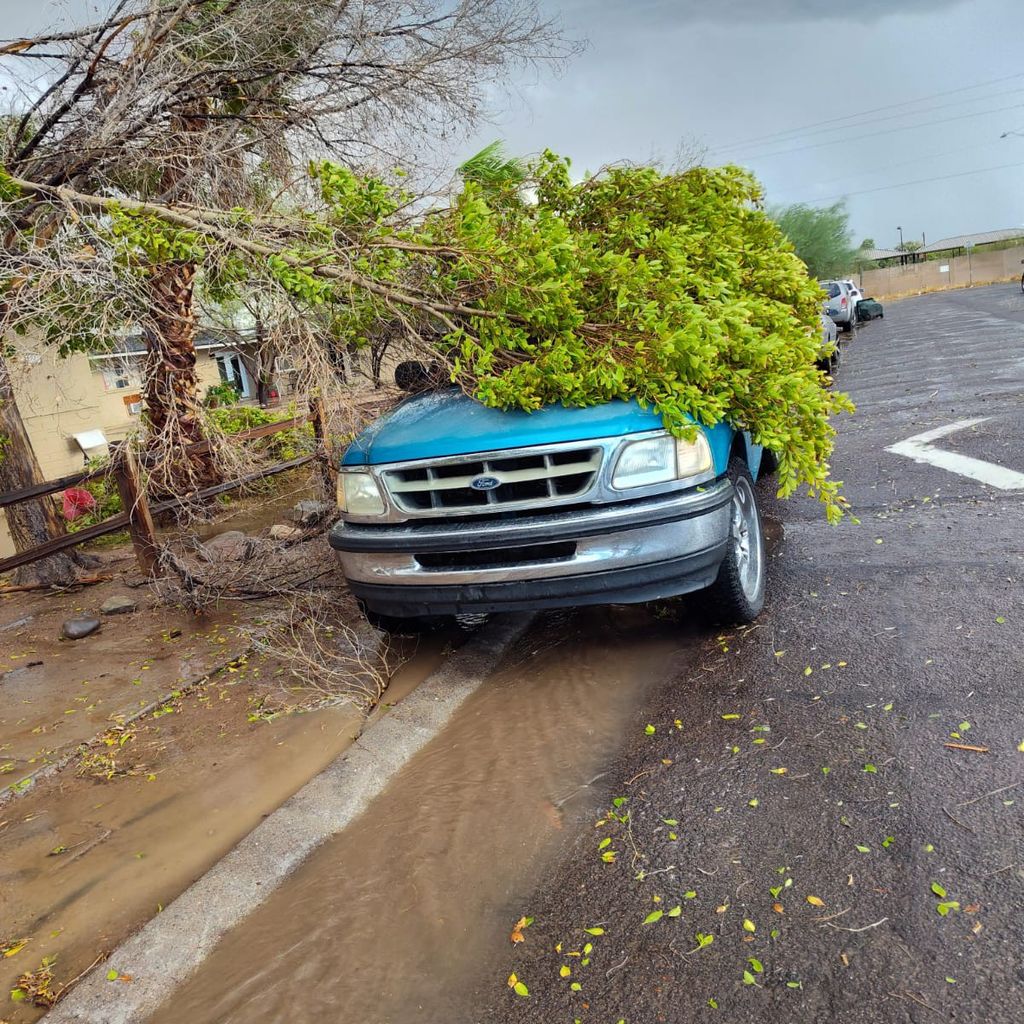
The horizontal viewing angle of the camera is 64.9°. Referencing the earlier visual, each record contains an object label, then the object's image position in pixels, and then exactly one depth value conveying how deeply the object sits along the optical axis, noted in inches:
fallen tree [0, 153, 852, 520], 150.5
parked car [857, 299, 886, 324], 1248.3
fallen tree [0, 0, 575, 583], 192.2
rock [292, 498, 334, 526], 313.7
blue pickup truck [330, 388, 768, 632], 141.1
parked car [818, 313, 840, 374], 533.6
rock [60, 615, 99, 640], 222.5
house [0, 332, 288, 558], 205.3
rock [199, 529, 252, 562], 245.2
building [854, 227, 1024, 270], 3314.5
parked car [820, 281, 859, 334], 956.0
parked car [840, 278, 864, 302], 1124.8
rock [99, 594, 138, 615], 236.7
